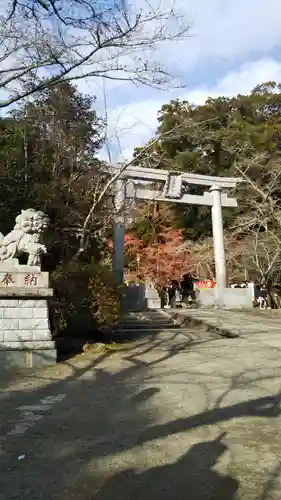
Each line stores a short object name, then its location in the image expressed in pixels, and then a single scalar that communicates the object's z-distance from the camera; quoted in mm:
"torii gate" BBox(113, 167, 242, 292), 22719
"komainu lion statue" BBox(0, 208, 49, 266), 8758
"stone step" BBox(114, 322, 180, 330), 15049
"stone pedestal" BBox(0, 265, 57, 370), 8453
